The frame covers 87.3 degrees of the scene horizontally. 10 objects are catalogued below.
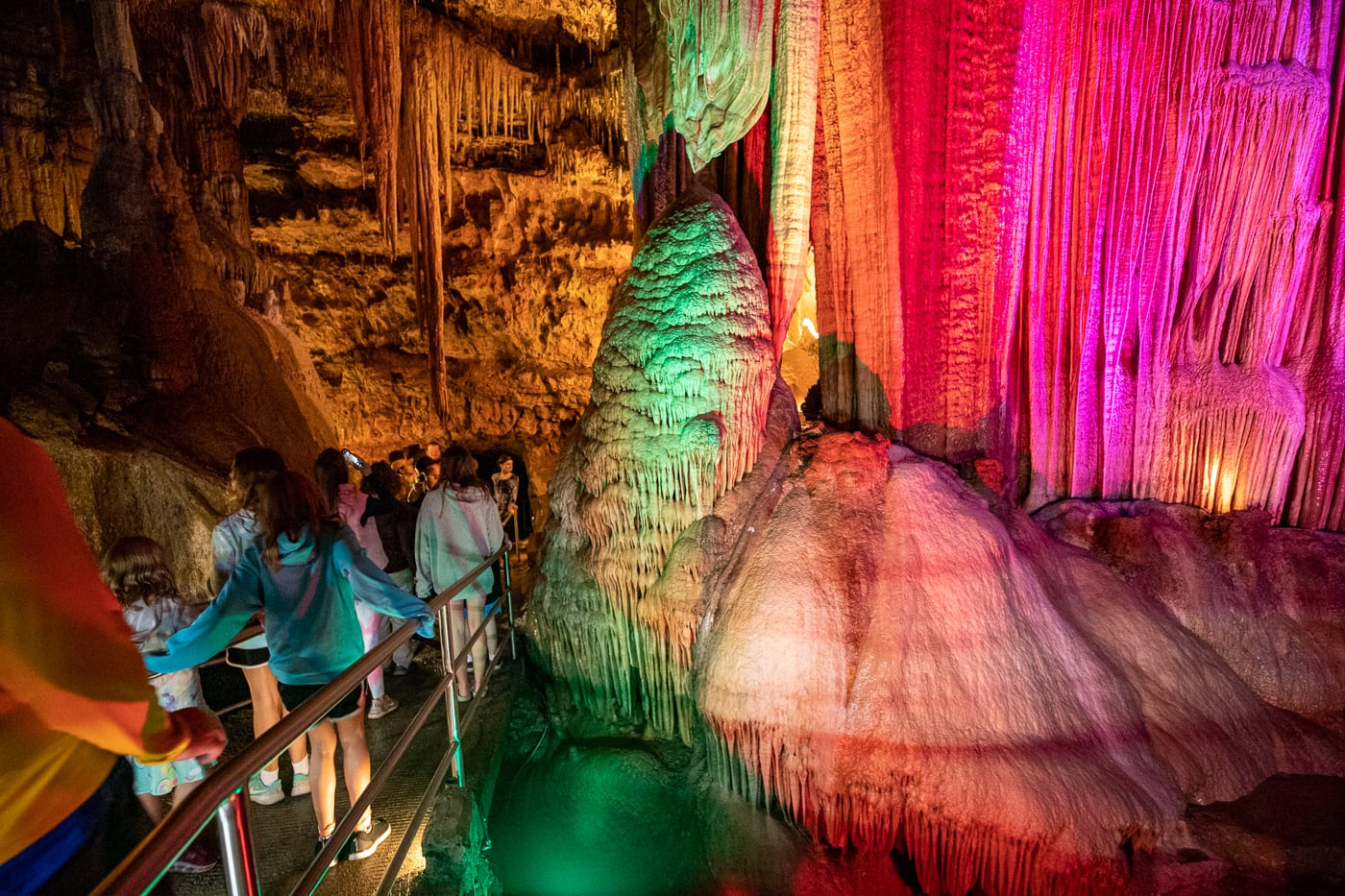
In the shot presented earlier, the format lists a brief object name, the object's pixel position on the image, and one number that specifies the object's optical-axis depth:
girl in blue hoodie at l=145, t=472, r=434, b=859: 2.20
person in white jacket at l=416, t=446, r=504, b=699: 3.98
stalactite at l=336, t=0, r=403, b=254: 6.60
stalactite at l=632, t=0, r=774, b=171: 3.79
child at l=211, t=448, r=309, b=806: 2.82
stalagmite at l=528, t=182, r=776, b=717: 3.93
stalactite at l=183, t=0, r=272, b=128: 6.89
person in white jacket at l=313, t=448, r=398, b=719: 3.73
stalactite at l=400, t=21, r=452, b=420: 7.27
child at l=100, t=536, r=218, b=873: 2.44
